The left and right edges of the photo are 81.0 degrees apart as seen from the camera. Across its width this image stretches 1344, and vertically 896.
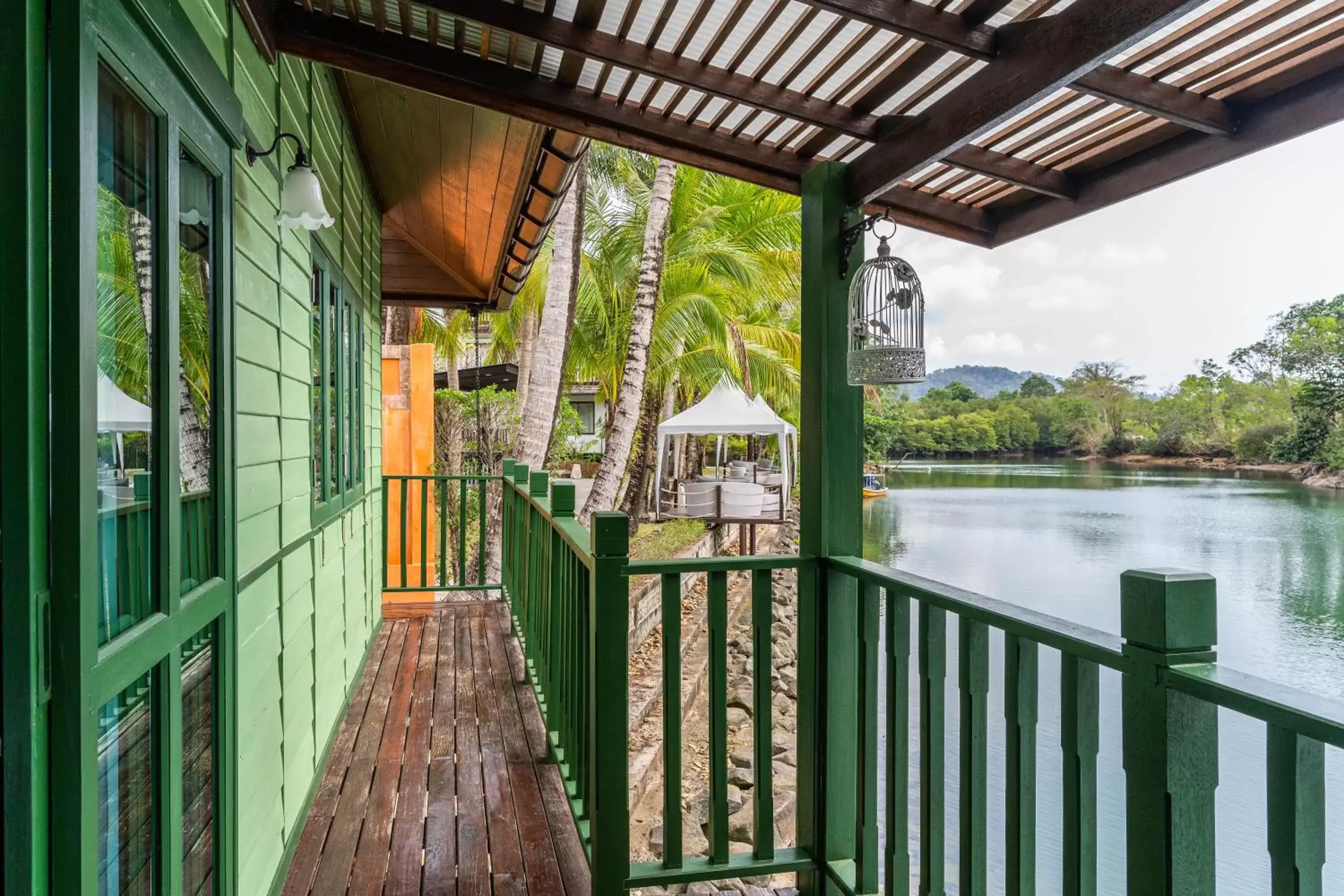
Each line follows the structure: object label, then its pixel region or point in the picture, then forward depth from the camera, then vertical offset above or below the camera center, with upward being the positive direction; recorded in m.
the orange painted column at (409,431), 7.17 +0.14
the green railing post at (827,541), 2.26 -0.29
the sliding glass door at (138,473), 1.03 -0.04
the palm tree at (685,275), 14.50 +3.33
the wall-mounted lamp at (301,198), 2.30 +0.74
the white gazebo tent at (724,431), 14.12 +0.25
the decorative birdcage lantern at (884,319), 2.22 +0.39
